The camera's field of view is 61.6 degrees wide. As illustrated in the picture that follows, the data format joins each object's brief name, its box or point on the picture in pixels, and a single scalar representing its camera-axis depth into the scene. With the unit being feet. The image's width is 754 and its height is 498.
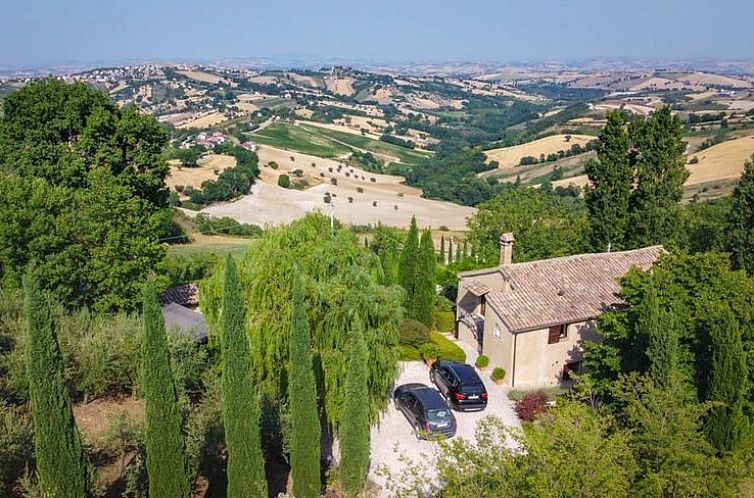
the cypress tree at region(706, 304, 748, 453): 58.23
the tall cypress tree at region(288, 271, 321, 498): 49.49
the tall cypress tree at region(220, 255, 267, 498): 45.60
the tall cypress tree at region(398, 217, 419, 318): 102.37
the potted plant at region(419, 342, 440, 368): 89.45
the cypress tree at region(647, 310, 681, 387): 58.54
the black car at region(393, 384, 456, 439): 68.64
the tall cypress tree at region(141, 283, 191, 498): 43.39
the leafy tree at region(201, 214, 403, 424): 62.08
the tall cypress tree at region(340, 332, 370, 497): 53.52
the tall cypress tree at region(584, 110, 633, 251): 109.19
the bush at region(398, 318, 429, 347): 92.07
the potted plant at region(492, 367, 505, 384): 83.10
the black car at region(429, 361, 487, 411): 75.61
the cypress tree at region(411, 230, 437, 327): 101.81
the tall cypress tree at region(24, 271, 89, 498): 41.04
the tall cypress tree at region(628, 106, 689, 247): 108.06
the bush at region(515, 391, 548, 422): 74.54
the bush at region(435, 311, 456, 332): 105.19
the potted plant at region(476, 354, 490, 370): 86.84
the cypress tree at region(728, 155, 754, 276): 91.40
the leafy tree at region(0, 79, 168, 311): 76.64
